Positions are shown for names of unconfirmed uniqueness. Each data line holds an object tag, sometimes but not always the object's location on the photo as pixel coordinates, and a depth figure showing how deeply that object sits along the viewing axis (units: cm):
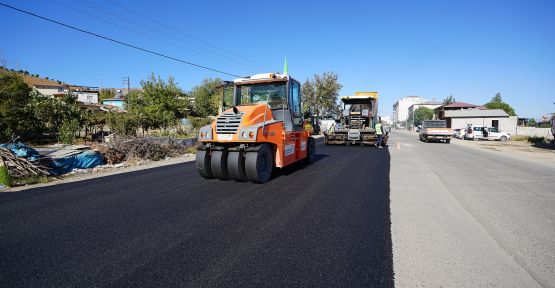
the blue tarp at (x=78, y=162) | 859
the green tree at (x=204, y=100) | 5247
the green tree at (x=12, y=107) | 1642
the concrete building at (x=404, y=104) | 18162
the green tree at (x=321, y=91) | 4338
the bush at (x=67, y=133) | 1767
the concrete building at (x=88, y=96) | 6141
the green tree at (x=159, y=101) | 2607
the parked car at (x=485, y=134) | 3188
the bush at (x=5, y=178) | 695
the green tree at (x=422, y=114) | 10388
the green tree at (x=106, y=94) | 7956
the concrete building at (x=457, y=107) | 7056
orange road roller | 692
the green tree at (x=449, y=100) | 9006
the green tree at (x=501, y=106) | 7881
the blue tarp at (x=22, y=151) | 792
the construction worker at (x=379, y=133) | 1817
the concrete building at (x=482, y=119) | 4931
